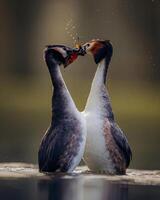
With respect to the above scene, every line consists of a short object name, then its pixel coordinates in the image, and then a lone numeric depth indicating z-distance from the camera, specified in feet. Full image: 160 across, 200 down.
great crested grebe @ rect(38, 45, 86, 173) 33.60
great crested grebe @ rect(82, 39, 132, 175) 34.14
